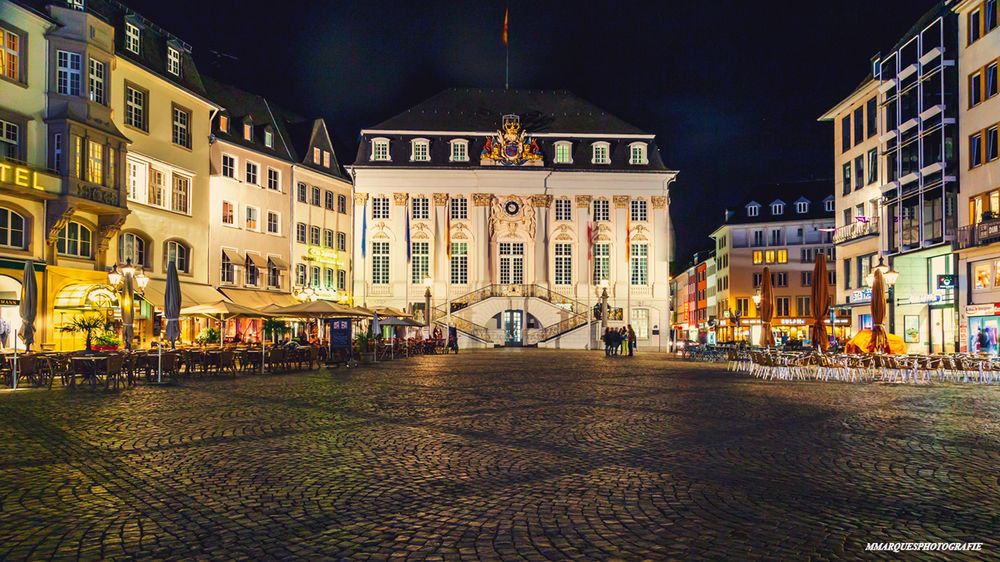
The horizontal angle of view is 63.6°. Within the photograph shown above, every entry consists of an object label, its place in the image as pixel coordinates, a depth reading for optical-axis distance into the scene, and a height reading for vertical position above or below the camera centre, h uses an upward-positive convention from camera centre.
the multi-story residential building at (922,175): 36.53 +6.15
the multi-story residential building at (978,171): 33.09 +5.63
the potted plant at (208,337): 36.61 -1.35
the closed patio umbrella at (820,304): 27.34 +0.03
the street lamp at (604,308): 54.16 -0.14
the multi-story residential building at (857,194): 44.28 +6.38
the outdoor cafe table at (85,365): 19.25 -1.38
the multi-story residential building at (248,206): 43.16 +5.76
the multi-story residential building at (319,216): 50.69 +6.09
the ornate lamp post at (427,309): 50.91 -0.14
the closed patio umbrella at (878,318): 25.86 -0.43
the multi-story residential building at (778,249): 80.19 +5.81
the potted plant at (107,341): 25.59 -1.13
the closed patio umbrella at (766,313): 32.44 -0.32
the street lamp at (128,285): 25.16 +0.76
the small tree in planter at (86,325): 27.34 -0.60
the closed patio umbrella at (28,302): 20.28 +0.17
